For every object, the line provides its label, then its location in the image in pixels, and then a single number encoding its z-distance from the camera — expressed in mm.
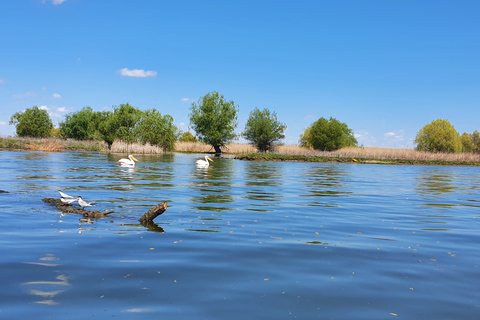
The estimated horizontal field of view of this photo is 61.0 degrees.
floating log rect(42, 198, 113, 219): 10703
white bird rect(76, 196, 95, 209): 11000
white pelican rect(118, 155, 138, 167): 32722
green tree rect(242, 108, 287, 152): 90562
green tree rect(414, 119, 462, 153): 99631
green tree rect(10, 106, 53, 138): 101875
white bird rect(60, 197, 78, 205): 11539
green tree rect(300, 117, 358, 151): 94688
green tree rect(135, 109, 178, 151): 80500
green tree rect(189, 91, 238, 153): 92625
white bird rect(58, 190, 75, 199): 11333
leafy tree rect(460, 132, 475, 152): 123725
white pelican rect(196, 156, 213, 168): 37188
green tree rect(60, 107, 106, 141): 106056
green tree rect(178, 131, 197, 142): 156850
